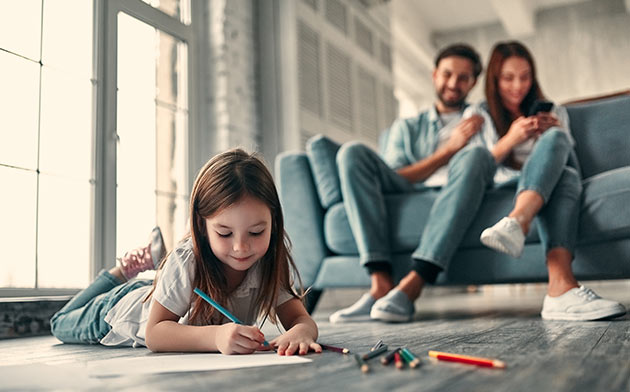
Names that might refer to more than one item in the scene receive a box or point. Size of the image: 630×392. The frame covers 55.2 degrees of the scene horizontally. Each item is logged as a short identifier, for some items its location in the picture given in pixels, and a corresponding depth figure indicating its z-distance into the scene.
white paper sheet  0.92
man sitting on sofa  1.85
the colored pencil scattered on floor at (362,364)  0.85
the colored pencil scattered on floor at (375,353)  0.93
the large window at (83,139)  2.08
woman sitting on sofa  1.63
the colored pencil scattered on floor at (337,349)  1.04
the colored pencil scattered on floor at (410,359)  0.87
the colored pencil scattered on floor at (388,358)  0.90
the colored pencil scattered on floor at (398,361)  0.87
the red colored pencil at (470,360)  0.84
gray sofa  1.77
